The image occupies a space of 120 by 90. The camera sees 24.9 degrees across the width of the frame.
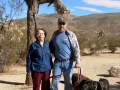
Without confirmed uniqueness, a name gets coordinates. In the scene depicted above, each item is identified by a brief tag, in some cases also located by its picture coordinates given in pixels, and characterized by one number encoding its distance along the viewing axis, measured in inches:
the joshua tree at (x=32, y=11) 366.9
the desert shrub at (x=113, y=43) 1060.8
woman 205.0
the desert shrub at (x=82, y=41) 948.3
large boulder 454.9
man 206.8
